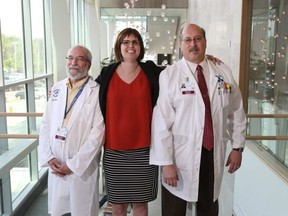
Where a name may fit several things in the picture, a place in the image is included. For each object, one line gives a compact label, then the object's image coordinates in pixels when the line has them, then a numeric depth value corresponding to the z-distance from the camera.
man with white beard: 1.99
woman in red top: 1.88
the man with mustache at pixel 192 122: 1.80
